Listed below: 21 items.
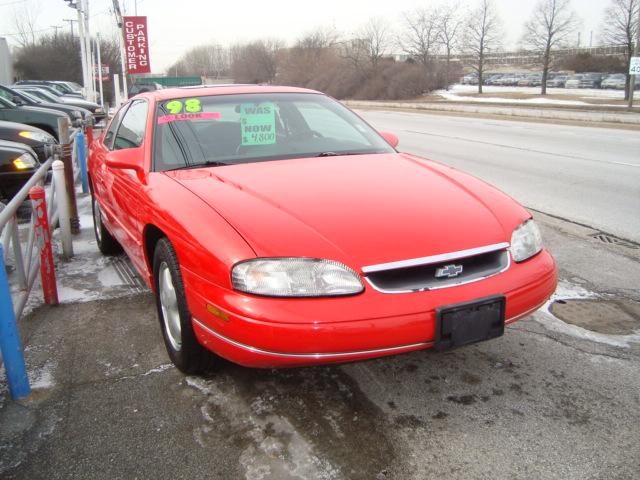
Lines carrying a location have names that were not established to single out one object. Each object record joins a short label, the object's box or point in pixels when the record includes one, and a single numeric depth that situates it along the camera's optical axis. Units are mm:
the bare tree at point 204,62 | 135625
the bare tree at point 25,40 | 68875
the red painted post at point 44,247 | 4086
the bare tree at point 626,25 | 46781
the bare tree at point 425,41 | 66500
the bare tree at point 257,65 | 97875
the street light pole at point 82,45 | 25916
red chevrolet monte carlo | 2346
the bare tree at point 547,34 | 57562
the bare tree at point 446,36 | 67312
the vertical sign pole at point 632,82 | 26306
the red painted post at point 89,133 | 9070
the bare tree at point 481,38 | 62688
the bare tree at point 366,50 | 66750
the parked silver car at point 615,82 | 56894
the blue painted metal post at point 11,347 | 2736
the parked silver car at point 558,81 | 64625
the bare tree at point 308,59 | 73688
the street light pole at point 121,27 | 27438
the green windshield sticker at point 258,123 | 3696
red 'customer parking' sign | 28781
